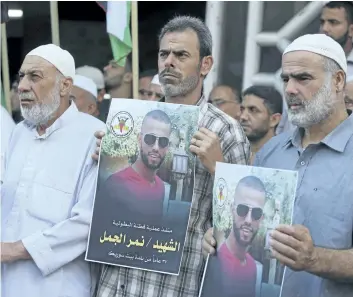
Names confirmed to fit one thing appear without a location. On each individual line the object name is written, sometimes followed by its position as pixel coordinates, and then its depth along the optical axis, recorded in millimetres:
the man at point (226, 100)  6340
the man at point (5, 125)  5254
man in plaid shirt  3623
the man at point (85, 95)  6262
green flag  6879
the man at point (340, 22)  5723
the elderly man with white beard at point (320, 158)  3182
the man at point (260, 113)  5746
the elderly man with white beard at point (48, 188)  3820
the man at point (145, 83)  6609
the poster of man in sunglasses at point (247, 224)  3070
